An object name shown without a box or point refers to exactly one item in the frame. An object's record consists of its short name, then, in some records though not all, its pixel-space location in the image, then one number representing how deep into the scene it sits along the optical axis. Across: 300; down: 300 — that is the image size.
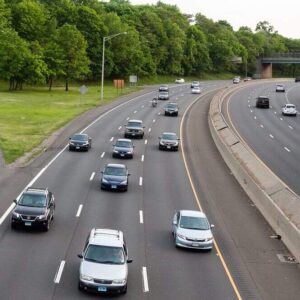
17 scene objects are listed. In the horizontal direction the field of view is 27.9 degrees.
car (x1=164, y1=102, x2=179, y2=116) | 76.06
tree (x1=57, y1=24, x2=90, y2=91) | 114.38
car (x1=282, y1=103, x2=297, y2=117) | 81.44
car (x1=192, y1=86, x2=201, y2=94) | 112.62
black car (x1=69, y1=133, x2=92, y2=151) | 48.84
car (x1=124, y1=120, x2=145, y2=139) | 57.44
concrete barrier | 27.64
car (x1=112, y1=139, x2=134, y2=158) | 46.62
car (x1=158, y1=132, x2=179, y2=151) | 51.50
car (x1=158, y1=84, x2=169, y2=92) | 113.50
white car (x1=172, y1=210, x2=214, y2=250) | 25.86
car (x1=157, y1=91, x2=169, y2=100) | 97.75
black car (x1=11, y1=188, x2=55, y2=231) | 26.41
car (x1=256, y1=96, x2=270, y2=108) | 89.75
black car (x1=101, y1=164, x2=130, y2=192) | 35.62
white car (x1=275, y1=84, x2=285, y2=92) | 122.81
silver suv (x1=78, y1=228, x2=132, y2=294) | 19.86
